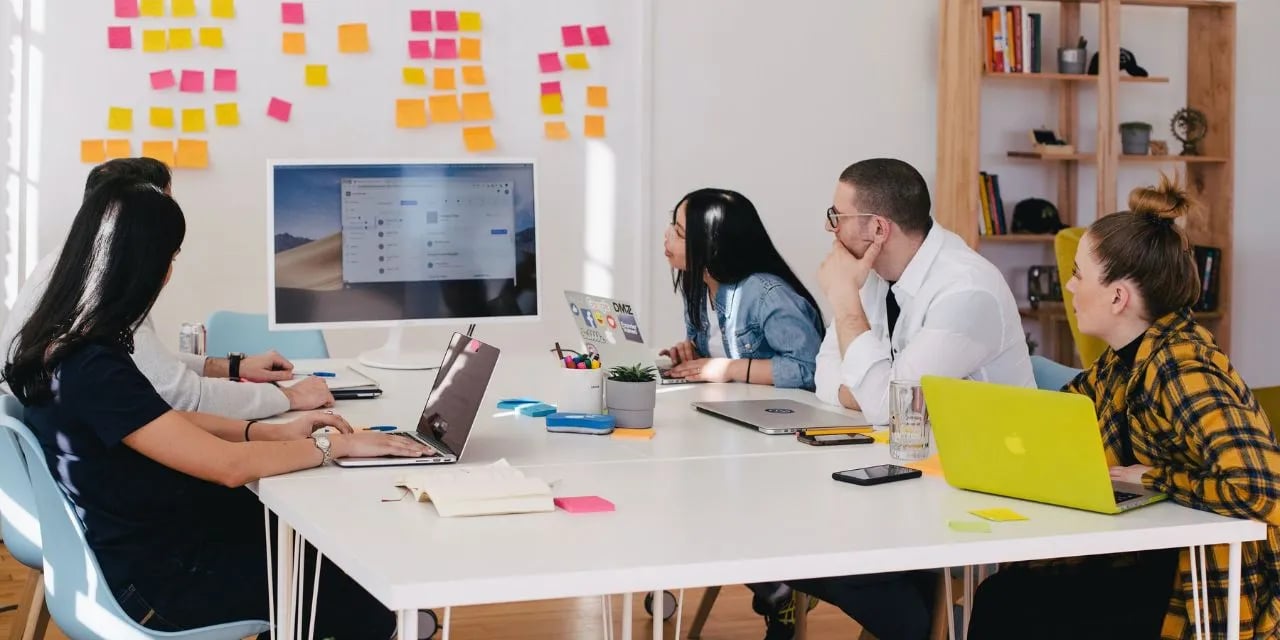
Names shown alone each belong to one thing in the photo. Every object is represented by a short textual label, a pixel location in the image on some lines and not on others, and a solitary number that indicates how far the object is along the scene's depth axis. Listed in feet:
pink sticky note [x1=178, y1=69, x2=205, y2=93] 14.48
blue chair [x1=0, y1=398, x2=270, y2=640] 6.33
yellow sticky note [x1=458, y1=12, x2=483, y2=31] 15.31
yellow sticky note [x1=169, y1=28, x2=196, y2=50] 14.40
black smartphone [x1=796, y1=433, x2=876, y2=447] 7.38
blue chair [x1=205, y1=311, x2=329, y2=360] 12.44
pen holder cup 8.07
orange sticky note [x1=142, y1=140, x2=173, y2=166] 14.43
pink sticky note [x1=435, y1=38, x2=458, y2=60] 15.23
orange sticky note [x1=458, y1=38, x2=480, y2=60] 15.31
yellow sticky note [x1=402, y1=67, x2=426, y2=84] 15.16
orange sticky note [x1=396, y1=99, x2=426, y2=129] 15.17
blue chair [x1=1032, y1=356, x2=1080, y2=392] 8.74
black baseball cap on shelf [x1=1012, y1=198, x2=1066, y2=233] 17.33
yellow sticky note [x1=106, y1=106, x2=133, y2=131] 14.29
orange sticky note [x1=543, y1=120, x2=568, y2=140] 15.69
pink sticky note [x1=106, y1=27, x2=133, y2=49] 14.23
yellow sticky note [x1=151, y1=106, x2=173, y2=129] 14.42
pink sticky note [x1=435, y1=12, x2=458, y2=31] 15.24
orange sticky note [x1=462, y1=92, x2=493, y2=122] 15.39
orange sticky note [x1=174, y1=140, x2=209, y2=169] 14.52
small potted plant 7.82
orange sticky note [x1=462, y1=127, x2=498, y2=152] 15.43
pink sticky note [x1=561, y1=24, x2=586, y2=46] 15.70
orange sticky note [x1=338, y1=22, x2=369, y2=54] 14.94
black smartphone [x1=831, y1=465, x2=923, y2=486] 6.29
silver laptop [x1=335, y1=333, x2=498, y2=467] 6.64
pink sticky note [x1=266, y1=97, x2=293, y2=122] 14.73
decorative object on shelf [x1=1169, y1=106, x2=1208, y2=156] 17.67
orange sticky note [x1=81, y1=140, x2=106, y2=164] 14.23
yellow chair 14.11
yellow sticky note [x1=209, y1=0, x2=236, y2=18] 14.53
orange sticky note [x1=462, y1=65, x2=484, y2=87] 15.35
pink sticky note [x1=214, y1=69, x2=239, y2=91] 14.57
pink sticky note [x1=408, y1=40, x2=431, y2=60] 15.14
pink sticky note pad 5.64
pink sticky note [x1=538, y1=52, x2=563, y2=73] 15.62
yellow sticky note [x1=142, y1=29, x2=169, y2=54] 14.33
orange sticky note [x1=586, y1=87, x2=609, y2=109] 15.85
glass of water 6.98
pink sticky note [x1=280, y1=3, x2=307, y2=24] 14.73
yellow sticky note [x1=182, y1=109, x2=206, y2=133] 14.51
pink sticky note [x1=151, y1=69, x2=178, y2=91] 14.37
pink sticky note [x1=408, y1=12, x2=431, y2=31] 15.15
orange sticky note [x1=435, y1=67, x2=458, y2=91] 15.25
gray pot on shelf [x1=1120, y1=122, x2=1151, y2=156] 17.37
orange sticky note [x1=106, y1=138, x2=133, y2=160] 14.30
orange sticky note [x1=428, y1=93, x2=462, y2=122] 15.28
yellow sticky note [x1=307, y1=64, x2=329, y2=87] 14.85
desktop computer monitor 10.43
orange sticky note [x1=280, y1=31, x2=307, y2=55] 14.75
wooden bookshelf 16.52
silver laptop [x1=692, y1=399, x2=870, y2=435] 7.85
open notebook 5.53
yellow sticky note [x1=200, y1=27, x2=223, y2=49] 14.51
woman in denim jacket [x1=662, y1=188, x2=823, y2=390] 10.26
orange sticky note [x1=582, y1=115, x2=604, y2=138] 15.85
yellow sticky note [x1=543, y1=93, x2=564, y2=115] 15.67
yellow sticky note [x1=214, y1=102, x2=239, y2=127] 14.60
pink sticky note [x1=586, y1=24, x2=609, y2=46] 15.80
